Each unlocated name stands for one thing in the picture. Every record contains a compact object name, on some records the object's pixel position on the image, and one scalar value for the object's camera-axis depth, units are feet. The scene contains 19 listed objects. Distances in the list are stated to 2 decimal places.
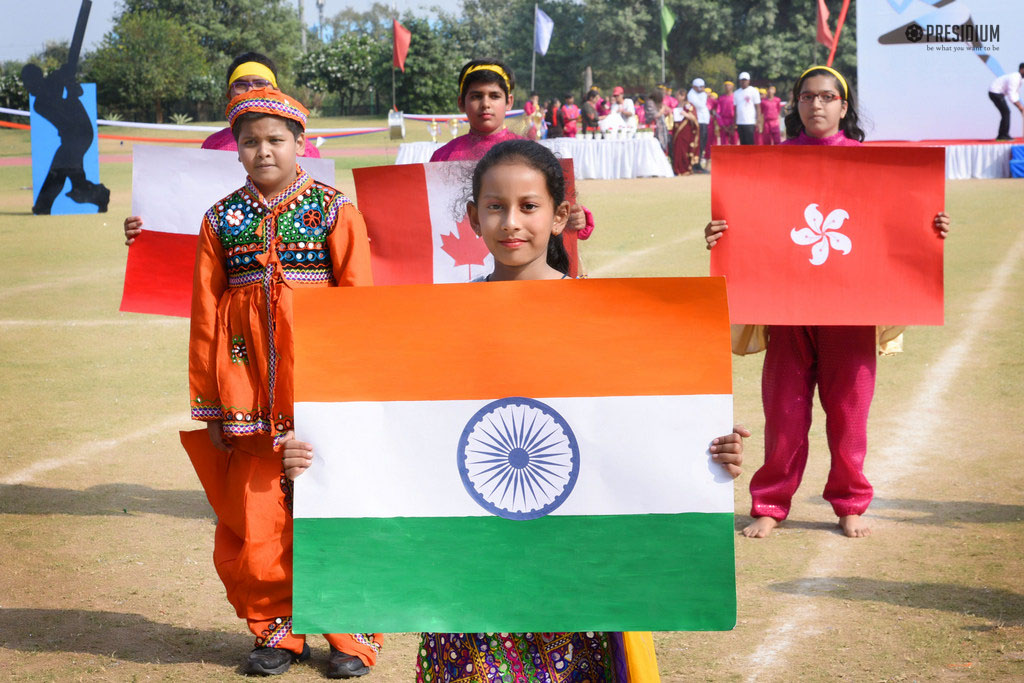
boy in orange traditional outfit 11.75
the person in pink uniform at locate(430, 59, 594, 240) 15.51
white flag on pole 118.62
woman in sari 88.28
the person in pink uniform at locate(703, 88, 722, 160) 98.00
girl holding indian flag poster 7.97
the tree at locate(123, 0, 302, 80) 200.64
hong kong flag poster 14.79
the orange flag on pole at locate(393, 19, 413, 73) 115.71
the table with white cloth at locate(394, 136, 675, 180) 85.40
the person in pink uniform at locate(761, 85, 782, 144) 90.38
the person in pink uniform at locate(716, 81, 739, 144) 95.61
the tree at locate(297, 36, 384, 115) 196.85
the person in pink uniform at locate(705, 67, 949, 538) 16.49
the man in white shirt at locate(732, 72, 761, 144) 86.84
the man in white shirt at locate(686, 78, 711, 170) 93.11
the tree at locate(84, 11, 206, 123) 165.37
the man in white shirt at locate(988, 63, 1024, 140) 87.97
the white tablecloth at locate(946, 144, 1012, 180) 78.28
